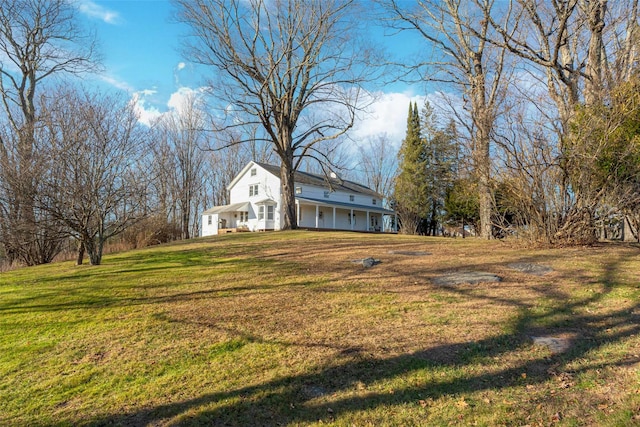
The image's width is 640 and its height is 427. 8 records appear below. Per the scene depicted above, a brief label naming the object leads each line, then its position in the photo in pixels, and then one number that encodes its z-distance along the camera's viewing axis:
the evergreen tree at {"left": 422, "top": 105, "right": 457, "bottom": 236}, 29.66
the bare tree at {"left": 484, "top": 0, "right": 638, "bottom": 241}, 8.30
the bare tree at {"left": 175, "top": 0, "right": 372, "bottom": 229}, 17.44
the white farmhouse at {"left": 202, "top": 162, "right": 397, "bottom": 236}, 28.52
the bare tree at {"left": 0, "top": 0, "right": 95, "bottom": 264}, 9.65
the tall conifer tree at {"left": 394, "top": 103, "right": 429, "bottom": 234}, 29.50
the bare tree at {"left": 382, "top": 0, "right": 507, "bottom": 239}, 9.36
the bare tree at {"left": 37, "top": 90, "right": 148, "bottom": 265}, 9.12
